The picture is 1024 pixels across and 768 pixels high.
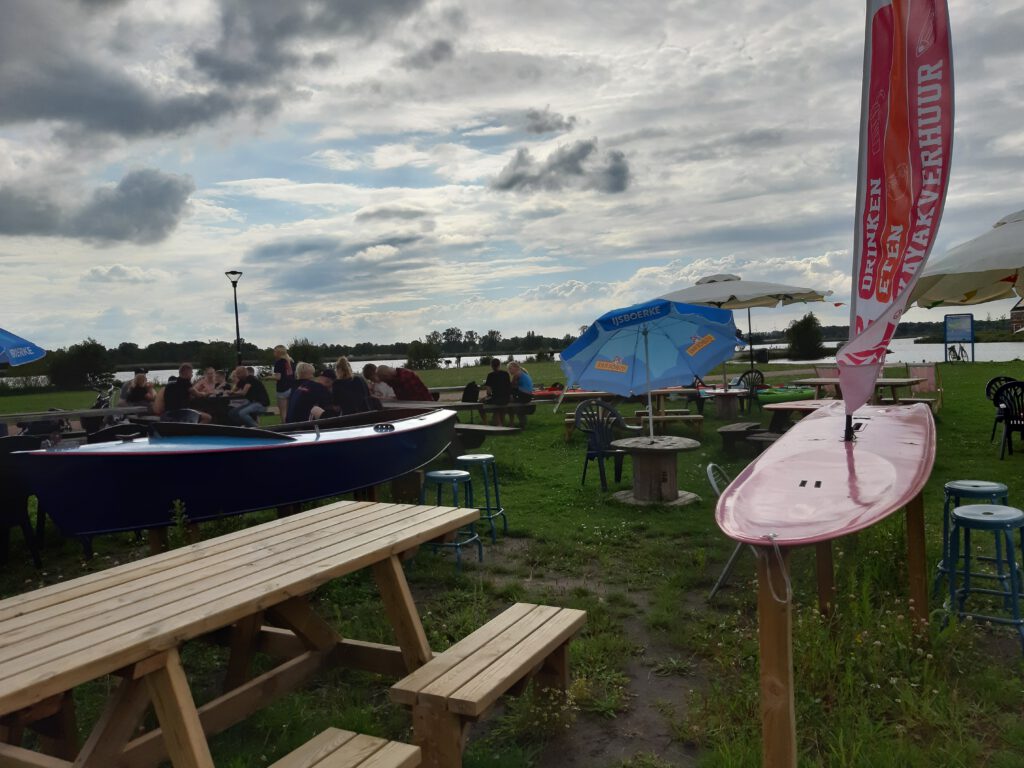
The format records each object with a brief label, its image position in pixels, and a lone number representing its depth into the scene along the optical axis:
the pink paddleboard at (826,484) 2.67
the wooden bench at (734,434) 10.34
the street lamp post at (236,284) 19.74
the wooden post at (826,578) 4.32
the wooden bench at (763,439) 9.38
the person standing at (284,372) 14.04
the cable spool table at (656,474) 8.05
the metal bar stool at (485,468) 6.98
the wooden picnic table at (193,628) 2.24
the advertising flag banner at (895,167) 3.24
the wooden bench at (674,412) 13.26
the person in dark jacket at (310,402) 9.38
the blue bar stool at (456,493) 6.12
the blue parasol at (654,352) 9.66
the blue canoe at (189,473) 5.65
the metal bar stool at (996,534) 4.02
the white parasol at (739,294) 14.60
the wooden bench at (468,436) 10.71
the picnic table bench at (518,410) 14.27
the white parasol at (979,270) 6.62
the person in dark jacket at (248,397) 12.73
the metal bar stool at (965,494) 4.56
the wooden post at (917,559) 4.15
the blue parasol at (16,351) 11.96
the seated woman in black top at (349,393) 9.67
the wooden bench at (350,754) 2.48
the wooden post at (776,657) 2.48
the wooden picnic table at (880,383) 12.34
